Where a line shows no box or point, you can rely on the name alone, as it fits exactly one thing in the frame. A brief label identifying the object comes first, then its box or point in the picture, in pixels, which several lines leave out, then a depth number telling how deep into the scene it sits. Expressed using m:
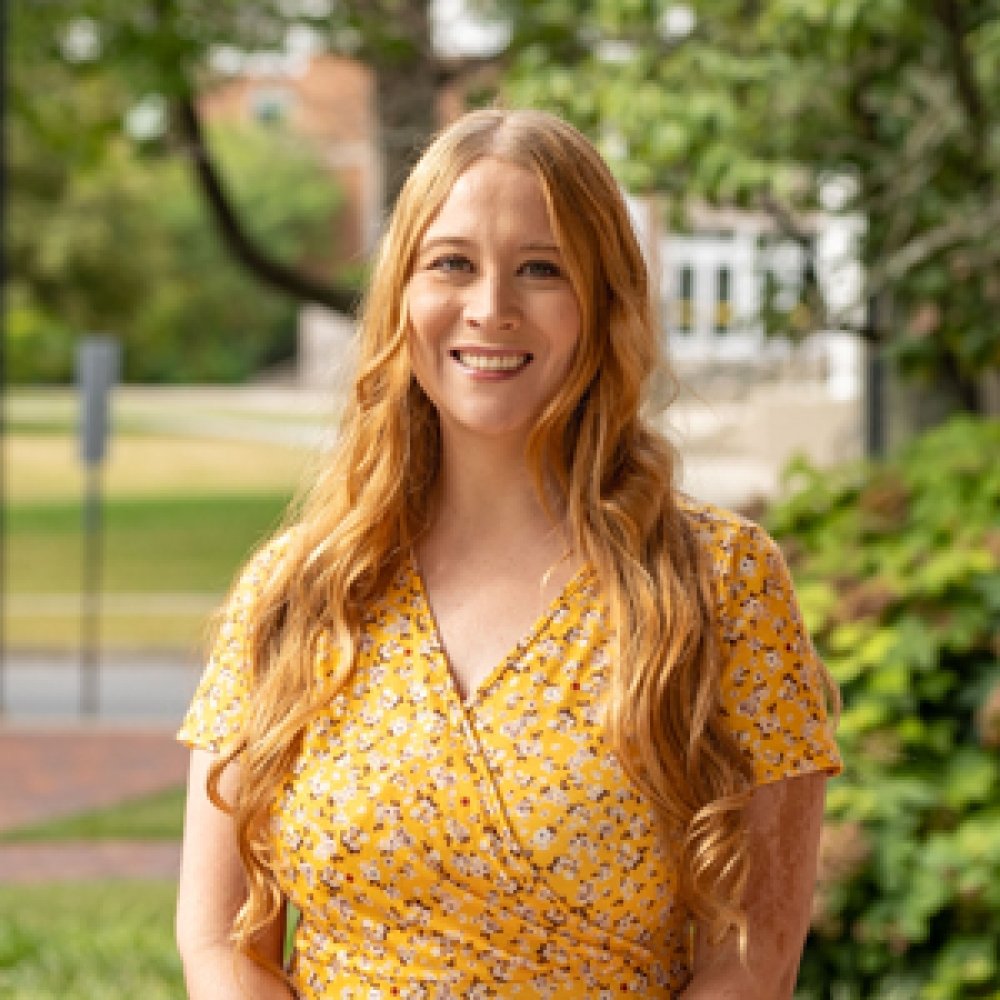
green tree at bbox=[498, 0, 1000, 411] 7.29
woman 2.34
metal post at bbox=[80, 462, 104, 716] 14.96
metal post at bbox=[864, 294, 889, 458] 9.80
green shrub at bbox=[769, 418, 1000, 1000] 5.19
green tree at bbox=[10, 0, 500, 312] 13.10
